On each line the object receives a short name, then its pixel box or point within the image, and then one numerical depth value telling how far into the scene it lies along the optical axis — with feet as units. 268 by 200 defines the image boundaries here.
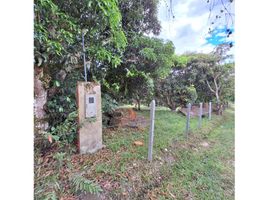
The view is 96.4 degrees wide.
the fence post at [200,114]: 15.69
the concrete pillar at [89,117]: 8.05
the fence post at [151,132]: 8.81
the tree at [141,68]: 12.15
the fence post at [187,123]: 13.31
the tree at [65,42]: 7.07
